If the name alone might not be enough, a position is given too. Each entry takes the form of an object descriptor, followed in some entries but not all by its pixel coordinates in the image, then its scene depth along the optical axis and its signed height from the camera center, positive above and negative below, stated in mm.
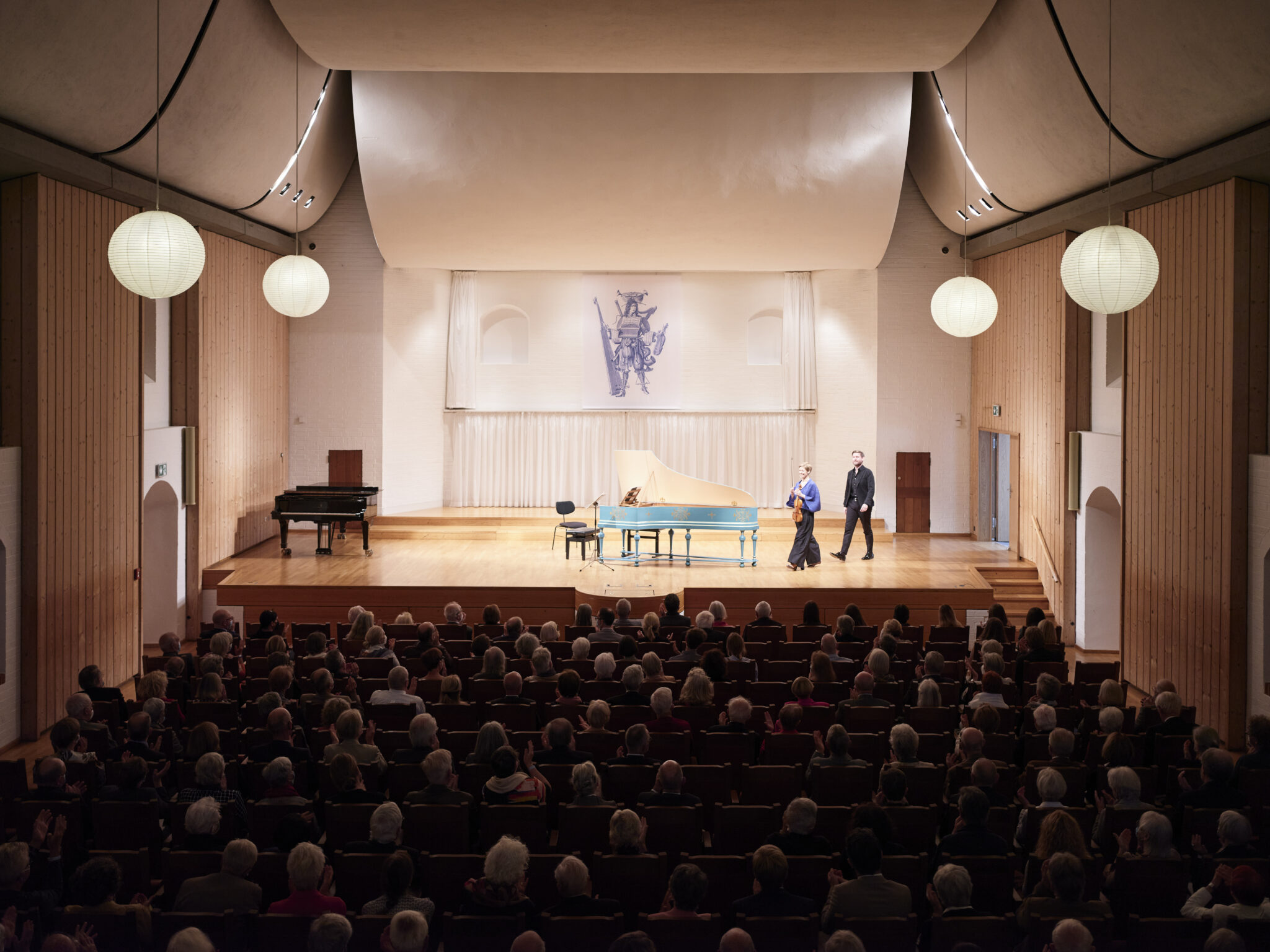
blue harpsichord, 13320 -445
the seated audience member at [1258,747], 5535 -1456
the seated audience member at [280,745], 5500 -1425
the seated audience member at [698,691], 6324 -1307
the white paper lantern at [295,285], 11062 +1907
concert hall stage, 11789 -1283
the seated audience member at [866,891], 3988 -1577
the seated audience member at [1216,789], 5035 -1507
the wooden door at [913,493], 16438 -348
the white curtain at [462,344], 17672 +2080
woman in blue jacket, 13000 -730
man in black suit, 13406 -270
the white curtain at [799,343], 17484 +2067
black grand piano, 13711 -458
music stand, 13344 -1053
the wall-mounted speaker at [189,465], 12773 +47
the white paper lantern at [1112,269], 7684 +1457
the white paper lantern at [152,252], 7477 +1515
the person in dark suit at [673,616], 9023 -1246
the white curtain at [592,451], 17969 +304
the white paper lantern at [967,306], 11289 +1739
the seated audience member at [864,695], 6492 -1370
